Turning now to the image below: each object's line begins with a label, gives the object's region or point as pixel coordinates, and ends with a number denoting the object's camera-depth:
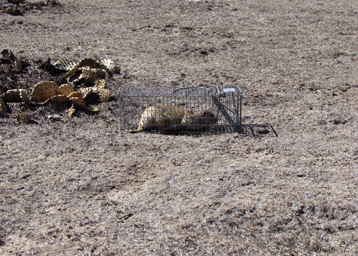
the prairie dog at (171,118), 5.52
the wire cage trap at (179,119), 5.54
